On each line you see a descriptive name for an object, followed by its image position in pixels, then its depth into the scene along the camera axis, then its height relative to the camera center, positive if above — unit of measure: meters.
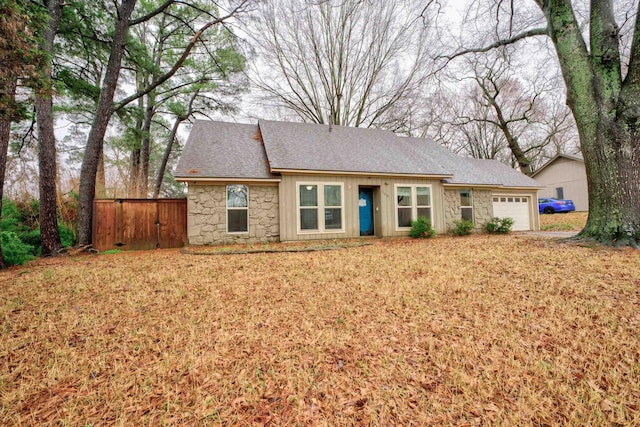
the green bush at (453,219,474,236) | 9.99 -0.48
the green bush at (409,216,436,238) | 9.06 -0.44
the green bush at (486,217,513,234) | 10.55 -0.44
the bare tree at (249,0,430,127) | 13.25 +8.48
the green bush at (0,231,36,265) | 5.14 -0.47
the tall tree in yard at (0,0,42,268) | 2.80 +1.99
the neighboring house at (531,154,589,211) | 18.30 +2.57
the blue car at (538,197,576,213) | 17.56 +0.48
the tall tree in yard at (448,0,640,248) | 5.37 +2.14
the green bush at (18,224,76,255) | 6.92 -0.34
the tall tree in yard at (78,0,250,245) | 7.66 +3.09
